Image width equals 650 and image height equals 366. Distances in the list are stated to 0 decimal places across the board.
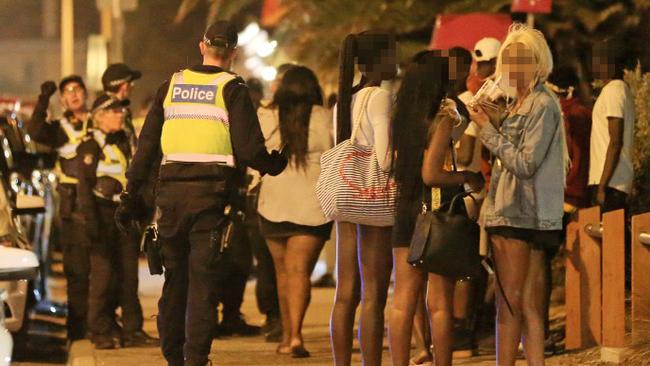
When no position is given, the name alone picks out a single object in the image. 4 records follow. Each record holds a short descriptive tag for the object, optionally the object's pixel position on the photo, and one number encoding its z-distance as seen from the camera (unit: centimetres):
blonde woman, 1528
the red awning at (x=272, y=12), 3853
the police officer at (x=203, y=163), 1605
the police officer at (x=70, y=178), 2177
